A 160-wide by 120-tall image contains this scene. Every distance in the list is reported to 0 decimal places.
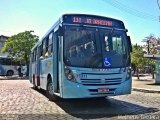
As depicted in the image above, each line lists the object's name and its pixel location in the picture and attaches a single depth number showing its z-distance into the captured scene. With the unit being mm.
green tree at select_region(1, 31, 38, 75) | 20909
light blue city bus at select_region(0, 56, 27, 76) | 23375
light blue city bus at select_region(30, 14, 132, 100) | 5220
